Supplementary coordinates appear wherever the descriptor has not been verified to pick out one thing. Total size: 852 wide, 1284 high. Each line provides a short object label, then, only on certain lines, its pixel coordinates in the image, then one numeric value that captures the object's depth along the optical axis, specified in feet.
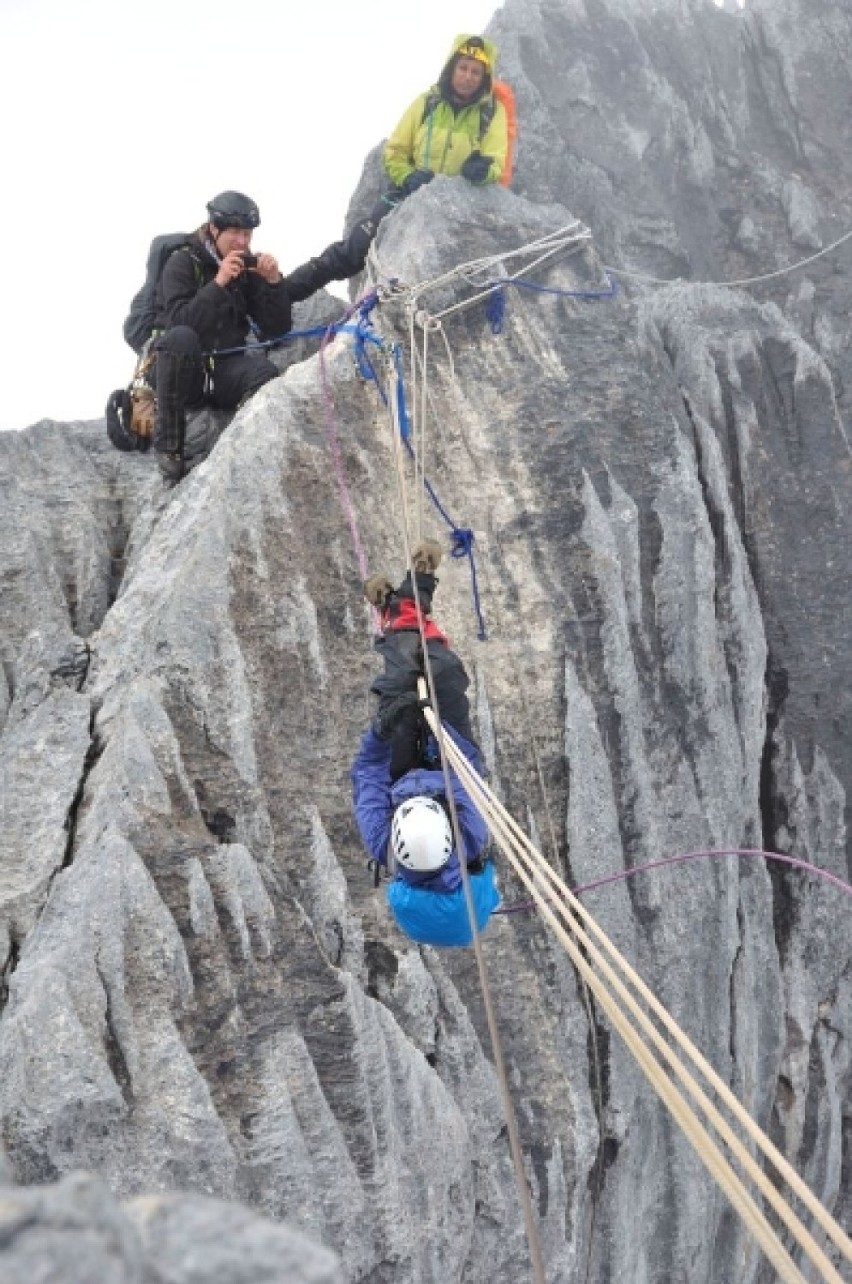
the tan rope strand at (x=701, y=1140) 11.89
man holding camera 38.22
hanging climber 23.73
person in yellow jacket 44.16
